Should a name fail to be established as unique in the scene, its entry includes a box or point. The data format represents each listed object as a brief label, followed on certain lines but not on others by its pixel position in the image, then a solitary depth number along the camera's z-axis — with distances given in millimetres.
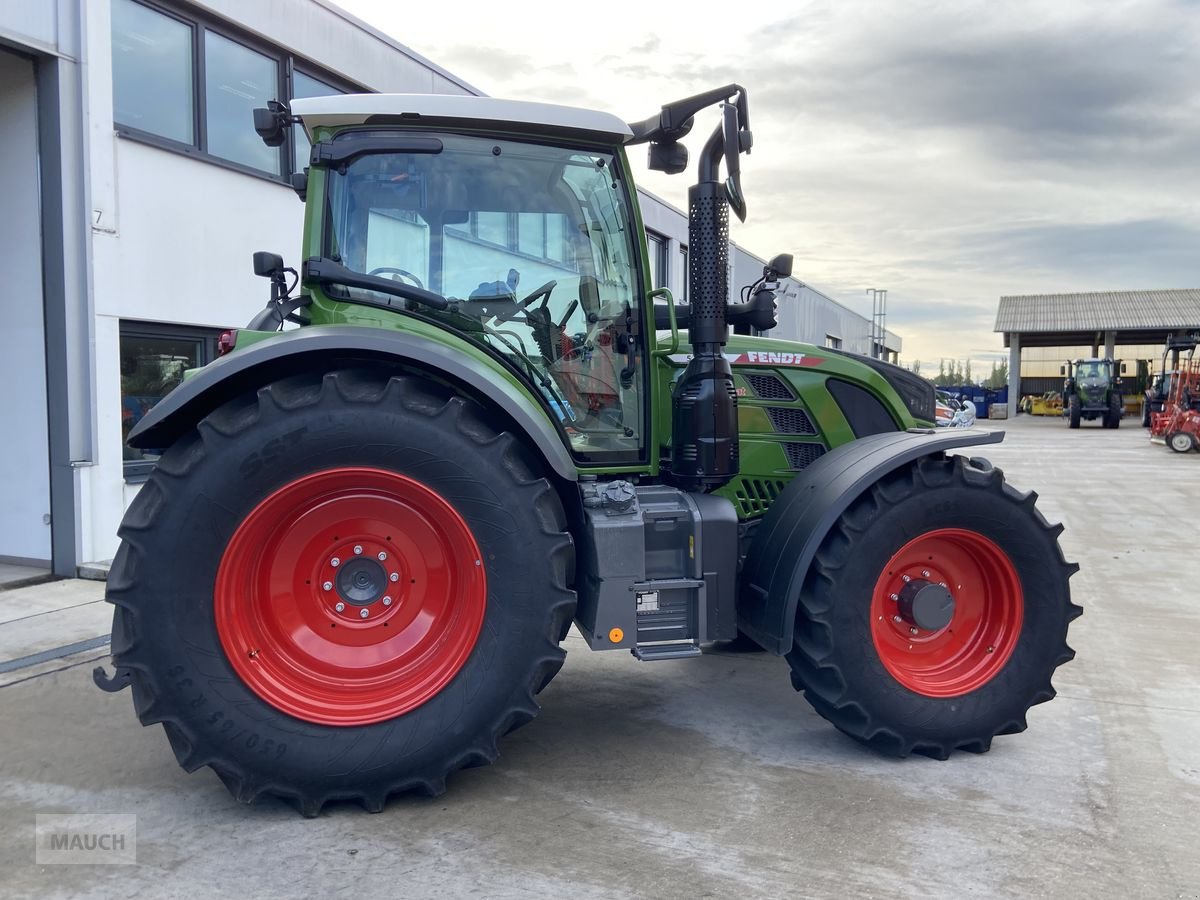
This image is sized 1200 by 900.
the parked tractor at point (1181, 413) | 20312
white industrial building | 6910
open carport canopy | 42000
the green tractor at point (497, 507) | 3066
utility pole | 54581
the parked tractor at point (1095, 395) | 31734
